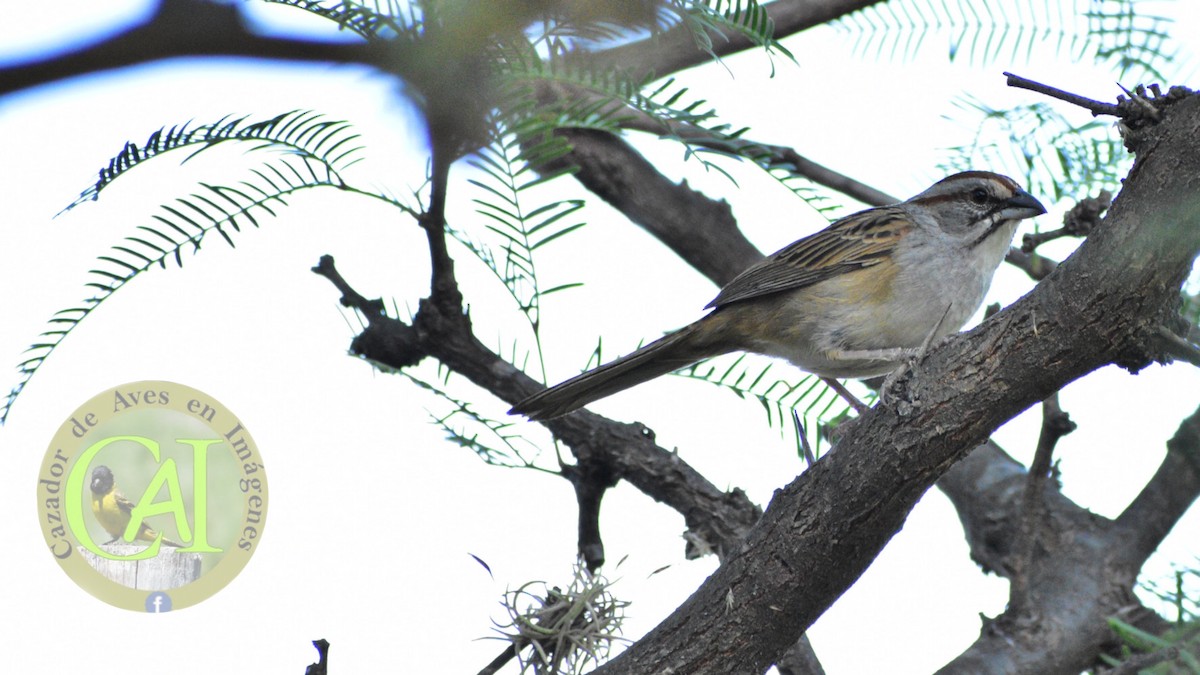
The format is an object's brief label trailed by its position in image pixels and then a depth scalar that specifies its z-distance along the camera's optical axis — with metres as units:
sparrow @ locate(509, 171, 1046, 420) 9.09
